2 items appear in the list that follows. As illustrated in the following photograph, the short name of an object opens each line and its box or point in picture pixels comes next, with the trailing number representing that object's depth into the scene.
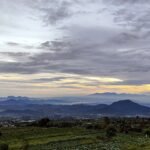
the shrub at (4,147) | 59.46
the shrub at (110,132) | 89.32
